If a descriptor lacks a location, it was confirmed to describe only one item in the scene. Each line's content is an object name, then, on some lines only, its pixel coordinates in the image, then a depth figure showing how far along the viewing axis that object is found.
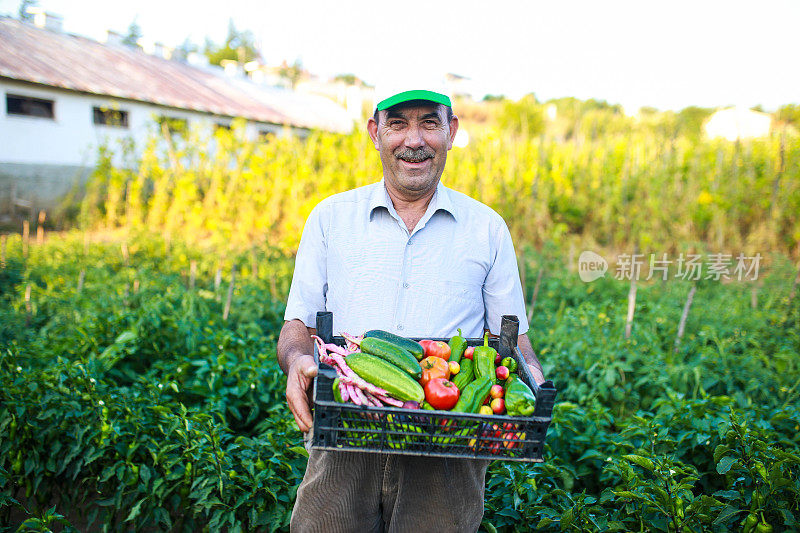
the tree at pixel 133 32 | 48.61
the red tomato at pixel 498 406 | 1.72
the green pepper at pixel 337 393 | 1.68
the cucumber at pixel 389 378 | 1.69
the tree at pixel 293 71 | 45.58
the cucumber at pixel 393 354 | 1.78
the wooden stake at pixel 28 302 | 4.85
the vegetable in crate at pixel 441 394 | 1.71
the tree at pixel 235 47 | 51.16
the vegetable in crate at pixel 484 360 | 1.87
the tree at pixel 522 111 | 23.92
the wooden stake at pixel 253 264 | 6.45
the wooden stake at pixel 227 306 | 4.70
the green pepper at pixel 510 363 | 1.94
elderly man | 2.04
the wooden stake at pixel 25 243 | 7.18
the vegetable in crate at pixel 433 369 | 1.80
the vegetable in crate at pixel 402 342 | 1.92
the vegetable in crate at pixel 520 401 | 1.64
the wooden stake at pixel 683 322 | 4.26
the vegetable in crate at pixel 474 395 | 1.70
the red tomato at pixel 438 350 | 1.96
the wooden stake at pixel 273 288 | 5.81
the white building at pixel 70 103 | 12.57
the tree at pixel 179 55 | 24.67
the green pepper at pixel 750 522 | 2.21
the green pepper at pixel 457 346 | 1.98
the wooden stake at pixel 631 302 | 4.39
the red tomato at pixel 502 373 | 1.88
